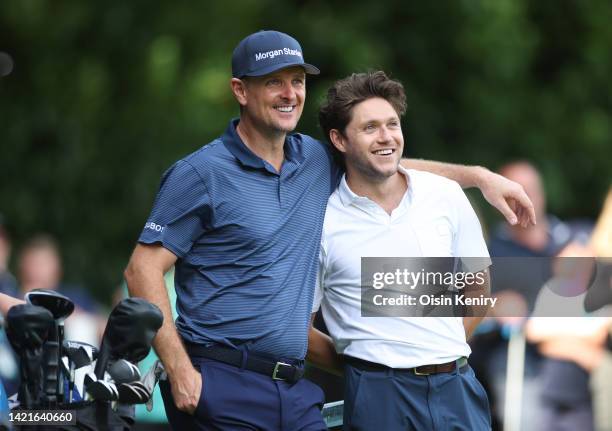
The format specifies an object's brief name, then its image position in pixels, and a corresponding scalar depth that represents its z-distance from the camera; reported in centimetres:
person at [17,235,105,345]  2275
